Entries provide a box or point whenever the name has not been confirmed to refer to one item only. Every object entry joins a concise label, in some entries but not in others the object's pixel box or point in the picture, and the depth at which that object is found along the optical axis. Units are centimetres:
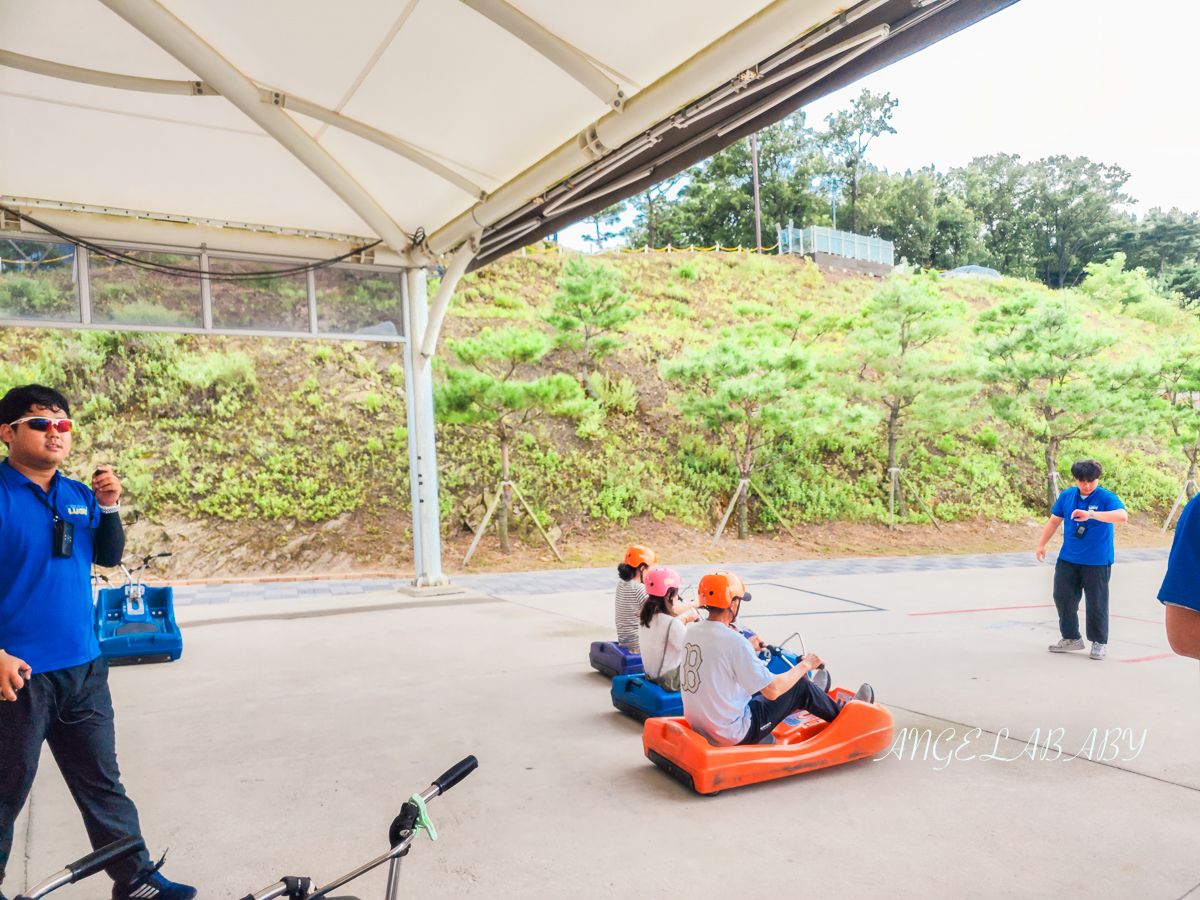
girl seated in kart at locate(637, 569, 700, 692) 444
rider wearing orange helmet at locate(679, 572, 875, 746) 350
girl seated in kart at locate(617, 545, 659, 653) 526
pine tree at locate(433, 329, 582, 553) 1245
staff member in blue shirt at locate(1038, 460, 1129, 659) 586
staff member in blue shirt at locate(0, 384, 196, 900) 237
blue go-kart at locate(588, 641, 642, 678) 529
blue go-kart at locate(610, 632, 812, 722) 438
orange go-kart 349
